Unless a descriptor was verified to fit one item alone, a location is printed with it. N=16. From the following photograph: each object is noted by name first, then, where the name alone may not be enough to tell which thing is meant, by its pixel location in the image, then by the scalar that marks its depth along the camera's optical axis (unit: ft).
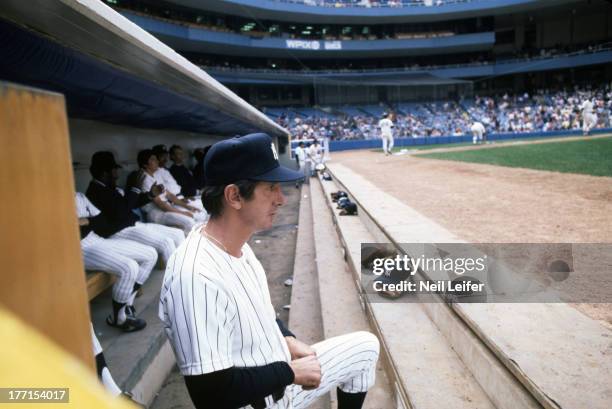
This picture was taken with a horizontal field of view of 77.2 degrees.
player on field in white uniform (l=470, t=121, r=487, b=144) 68.45
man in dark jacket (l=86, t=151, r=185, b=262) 11.08
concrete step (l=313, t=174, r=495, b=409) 5.82
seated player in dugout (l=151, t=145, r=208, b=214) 17.37
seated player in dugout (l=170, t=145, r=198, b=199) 20.98
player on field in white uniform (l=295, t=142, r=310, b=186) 49.53
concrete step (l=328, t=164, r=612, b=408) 4.58
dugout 1.96
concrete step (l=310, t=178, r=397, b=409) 7.10
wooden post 1.90
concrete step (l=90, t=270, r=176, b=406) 7.54
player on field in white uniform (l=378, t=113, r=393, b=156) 49.90
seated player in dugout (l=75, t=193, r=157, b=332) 9.52
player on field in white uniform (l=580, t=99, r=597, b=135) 59.72
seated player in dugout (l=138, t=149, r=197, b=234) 15.25
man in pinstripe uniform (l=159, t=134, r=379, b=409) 4.01
